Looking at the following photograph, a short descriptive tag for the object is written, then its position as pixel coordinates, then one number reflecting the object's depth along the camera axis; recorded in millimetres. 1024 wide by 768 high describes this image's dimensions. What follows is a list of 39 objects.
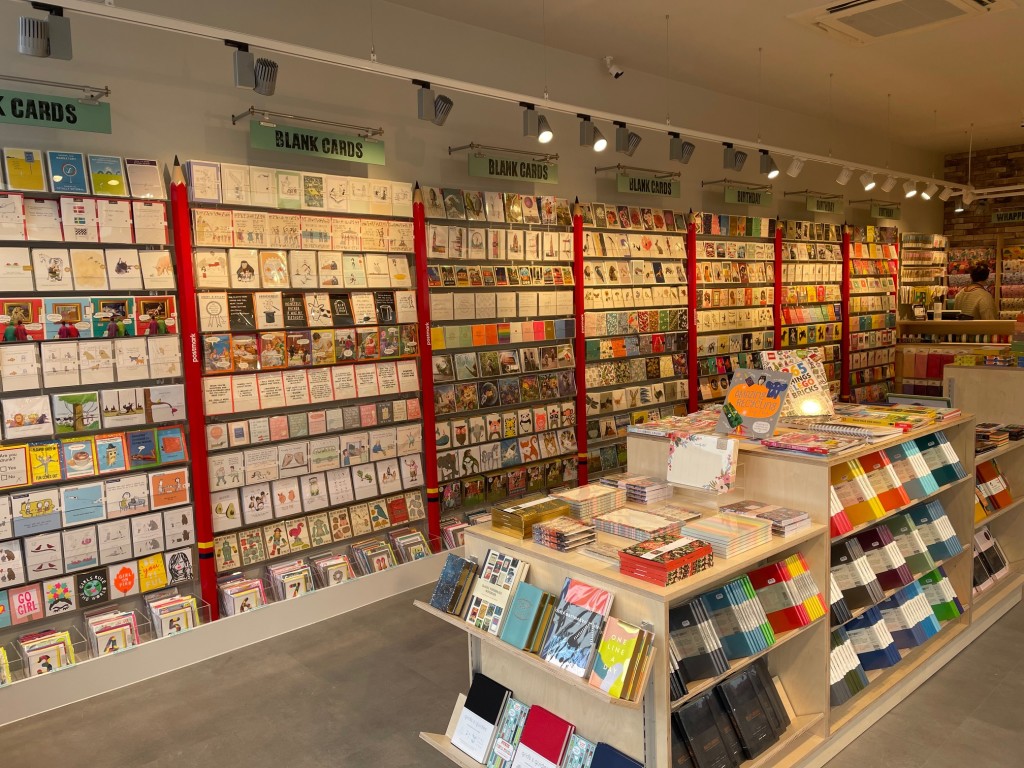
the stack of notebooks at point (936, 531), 3861
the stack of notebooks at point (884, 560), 3457
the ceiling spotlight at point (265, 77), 3725
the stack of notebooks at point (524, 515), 2910
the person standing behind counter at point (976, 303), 9859
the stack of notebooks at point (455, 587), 2857
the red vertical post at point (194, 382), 4125
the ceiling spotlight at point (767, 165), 6402
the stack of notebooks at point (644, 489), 3236
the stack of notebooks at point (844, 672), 3143
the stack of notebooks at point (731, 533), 2688
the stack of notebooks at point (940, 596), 3898
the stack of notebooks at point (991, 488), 4426
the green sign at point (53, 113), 3648
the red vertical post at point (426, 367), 5125
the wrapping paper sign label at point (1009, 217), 10648
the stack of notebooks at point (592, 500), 3061
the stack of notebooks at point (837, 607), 3073
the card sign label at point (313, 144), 4422
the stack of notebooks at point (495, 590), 2730
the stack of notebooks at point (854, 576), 3268
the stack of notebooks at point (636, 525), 2795
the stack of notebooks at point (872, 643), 3408
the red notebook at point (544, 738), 2629
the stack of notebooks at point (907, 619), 3592
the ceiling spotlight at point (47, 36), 2957
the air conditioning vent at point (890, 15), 5113
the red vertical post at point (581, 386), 6195
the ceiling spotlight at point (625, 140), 5273
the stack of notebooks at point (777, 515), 2891
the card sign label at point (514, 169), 5527
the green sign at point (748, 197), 7504
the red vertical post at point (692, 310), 7074
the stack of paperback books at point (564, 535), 2754
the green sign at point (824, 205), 8586
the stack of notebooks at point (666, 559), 2424
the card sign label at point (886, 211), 9588
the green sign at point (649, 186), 6504
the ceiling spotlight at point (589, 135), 5016
